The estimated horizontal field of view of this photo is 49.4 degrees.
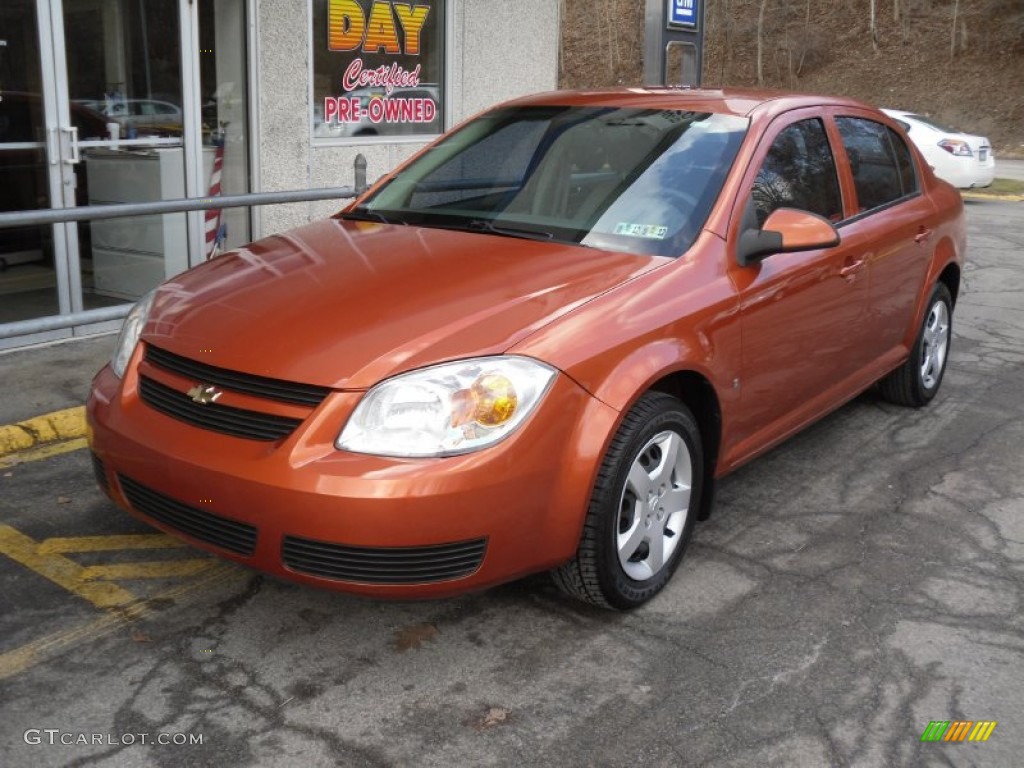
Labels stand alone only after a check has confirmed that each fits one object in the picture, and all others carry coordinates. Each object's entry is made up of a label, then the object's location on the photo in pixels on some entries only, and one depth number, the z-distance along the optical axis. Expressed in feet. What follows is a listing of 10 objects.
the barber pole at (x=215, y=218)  27.76
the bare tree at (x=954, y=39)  111.64
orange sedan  10.25
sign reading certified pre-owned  29.58
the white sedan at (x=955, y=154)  59.16
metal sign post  31.14
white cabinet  25.22
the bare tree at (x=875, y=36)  118.93
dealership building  22.89
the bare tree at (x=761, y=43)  123.13
